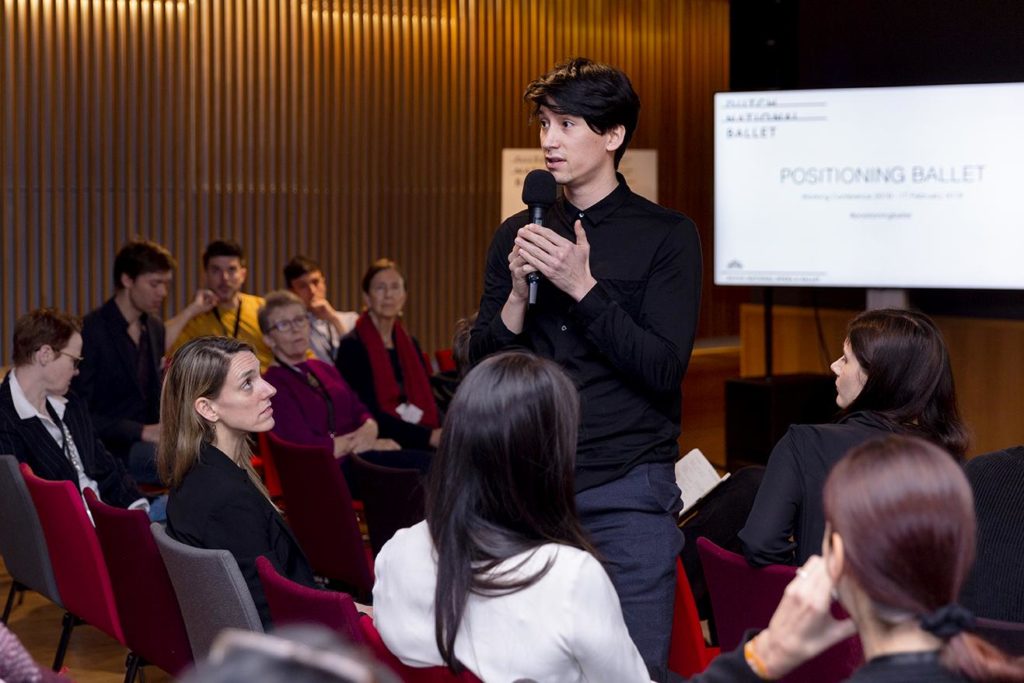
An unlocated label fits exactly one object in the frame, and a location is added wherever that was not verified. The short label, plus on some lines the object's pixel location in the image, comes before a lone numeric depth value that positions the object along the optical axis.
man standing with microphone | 2.44
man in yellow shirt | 7.19
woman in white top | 1.91
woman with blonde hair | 2.99
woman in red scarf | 6.43
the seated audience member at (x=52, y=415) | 4.46
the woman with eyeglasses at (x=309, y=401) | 5.64
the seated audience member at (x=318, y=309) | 7.29
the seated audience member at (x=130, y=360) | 5.93
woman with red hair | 1.35
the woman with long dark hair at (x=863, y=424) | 2.72
